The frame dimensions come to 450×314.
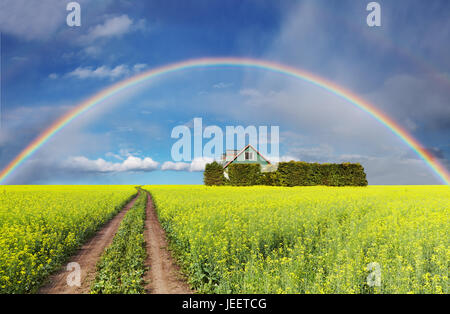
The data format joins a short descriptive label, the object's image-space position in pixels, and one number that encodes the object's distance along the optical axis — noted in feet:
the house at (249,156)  198.39
